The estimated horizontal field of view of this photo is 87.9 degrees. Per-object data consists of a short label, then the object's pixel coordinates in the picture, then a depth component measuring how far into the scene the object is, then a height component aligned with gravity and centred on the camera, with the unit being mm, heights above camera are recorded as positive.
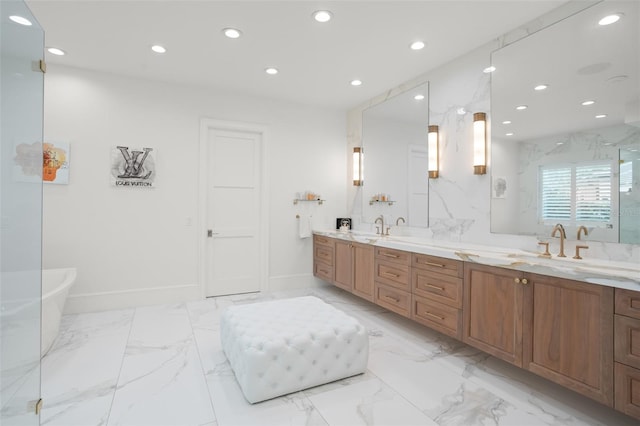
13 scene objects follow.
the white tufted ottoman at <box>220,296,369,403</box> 2082 -913
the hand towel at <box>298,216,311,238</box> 4934 -220
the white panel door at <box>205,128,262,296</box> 4496 -6
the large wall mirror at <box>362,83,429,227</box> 3799 +686
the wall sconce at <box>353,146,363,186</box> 4965 +704
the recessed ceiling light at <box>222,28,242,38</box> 2947 +1609
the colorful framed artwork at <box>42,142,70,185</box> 3627 +523
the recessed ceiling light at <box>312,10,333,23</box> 2674 +1612
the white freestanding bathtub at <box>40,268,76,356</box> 2676 -777
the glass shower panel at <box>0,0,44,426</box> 1632 -18
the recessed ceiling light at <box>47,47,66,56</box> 3304 +1610
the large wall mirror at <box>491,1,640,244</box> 2174 +648
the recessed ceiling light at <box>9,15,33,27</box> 1709 +1012
